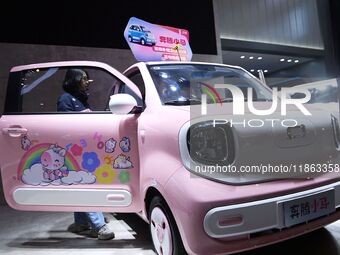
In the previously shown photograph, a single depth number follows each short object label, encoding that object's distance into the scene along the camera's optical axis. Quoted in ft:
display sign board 15.64
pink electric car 5.20
